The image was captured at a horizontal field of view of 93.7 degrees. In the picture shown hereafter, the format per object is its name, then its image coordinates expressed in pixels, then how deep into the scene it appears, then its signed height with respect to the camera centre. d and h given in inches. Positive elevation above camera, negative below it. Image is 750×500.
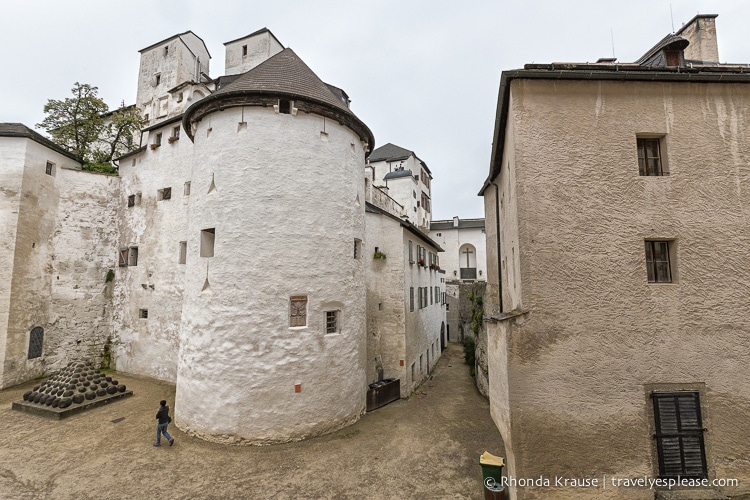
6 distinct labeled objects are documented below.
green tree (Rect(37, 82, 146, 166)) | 924.0 +434.9
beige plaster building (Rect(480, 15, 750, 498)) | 265.1 +1.7
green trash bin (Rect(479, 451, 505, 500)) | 291.2 -163.6
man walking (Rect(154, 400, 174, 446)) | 411.8 -164.2
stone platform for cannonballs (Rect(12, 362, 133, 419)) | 506.0 -165.3
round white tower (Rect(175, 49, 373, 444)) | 430.9 +17.7
